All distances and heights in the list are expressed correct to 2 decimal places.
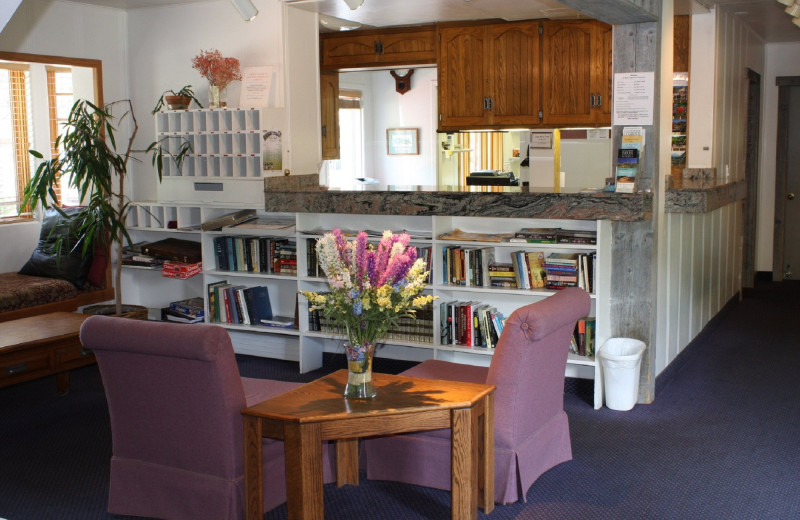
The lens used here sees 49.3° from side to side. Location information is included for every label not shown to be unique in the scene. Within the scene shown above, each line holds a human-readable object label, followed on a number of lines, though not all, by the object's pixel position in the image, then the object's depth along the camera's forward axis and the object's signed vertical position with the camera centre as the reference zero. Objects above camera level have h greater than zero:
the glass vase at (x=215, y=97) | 6.04 +0.55
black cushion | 6.54 -0.60
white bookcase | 5.04 -0.71
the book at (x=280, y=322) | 5.85 -0.99
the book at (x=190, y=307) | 6.26 -0.94
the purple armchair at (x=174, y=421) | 3.16 -0.92
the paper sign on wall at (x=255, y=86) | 6.02 +0.62
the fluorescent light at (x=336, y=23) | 6.85 +1.23
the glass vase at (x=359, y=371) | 3.27 -0.74
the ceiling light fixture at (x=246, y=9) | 4.51 +0.87
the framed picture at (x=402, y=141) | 11.23 +0.42
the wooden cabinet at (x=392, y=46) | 7.52 +1.10
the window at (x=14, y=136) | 7.12 +0.36
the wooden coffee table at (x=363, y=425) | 3.05 -0.90
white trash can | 4.75 -1.09
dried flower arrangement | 5.94 +0.74
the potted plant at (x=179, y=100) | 6.19 +0.55
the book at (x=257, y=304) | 5.96 -0.87
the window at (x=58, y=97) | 7.41 +0.69
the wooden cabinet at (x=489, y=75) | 7.23 +0.82
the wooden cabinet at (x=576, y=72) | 6.98 +0.80
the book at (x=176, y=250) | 6.13 -0.51
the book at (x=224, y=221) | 5.94 -0.30
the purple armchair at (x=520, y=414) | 3.52 -1.03
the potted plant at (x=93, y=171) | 5.74 +0.05
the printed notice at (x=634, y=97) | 4.82 +0.41
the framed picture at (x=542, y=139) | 7.47 +0.28
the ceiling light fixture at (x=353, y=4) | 4.54 +0.89
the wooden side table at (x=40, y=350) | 4.93 -0.99
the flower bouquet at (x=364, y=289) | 3.17 -0.42
